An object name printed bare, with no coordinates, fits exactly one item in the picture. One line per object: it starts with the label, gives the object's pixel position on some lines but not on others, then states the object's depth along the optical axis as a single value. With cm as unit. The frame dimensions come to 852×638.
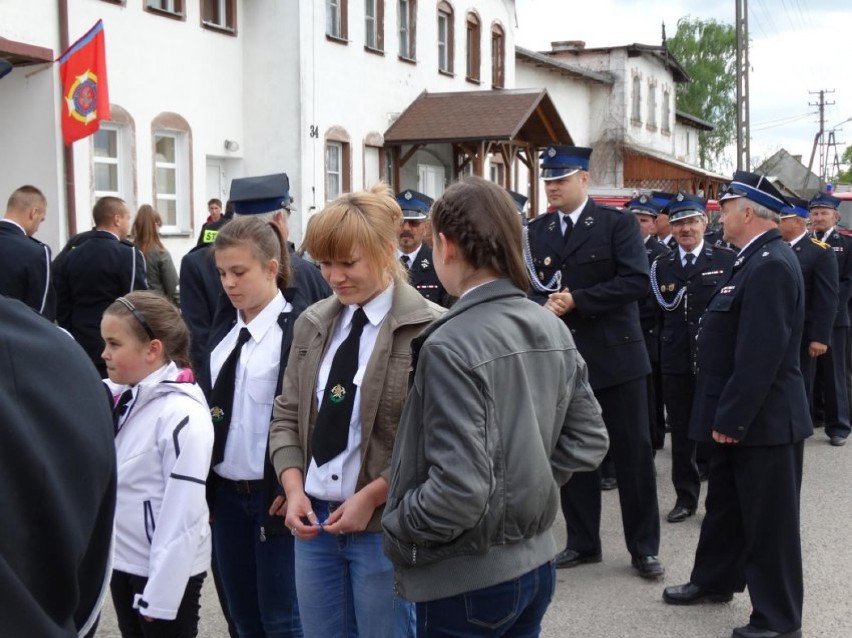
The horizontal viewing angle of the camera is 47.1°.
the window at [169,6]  1509
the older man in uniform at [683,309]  657
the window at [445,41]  2328
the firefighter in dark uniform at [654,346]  792
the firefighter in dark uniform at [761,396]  423
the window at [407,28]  2155
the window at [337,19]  1875
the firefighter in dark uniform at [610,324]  525
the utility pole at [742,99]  2856
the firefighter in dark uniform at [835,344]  920
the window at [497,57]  2578
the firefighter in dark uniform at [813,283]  788
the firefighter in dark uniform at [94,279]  670
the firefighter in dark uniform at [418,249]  680
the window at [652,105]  3788
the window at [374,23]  2017
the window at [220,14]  1656
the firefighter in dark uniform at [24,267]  606
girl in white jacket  291
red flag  1223
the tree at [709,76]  5562
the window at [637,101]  3530
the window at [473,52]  2458
